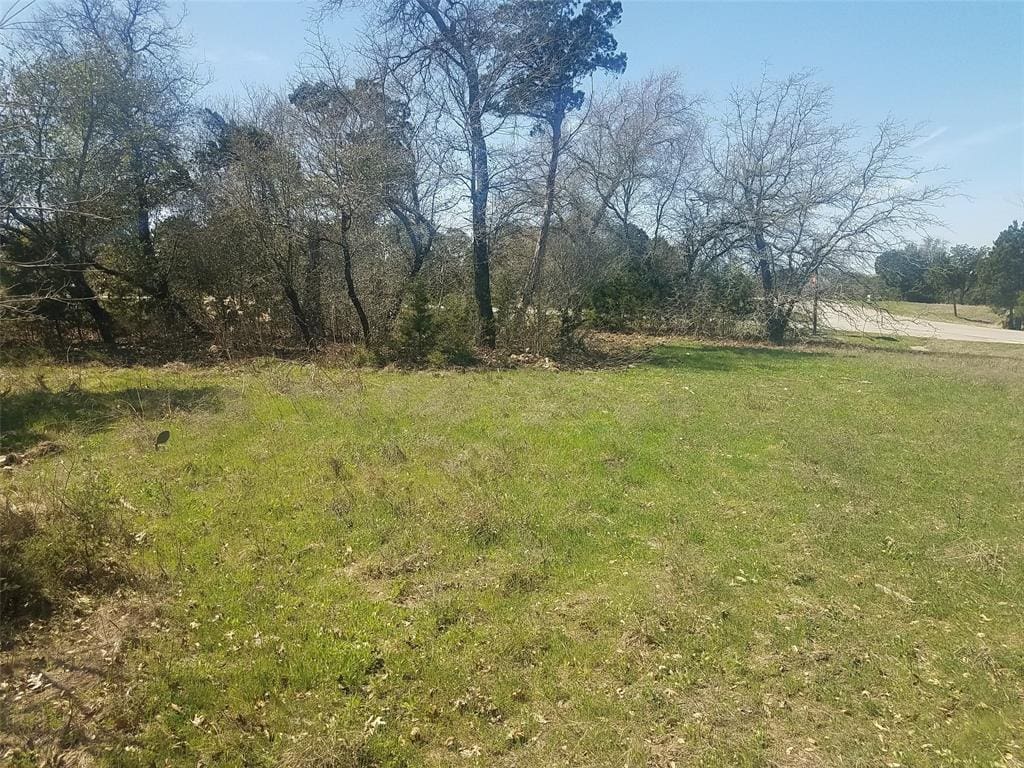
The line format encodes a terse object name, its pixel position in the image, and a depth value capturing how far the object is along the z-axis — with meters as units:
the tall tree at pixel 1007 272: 33.69
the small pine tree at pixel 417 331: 13.48
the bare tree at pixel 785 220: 19.19
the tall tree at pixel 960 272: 37.41
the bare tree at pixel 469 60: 13.70
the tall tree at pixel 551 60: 14.11
